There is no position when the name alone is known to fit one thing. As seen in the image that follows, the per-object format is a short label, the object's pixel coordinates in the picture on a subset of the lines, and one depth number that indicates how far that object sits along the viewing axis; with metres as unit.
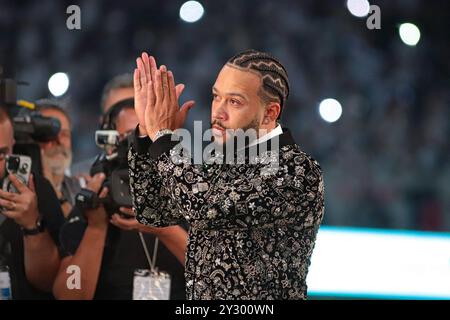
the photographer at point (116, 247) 5.93
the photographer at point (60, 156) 6.62
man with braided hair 3.62
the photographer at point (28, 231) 6.13
